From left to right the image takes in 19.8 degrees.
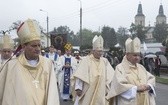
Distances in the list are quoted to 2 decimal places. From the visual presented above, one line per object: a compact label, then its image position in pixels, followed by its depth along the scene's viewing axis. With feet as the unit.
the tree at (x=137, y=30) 356.38
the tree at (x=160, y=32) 403.95
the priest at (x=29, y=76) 19.11
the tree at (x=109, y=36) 355.15
